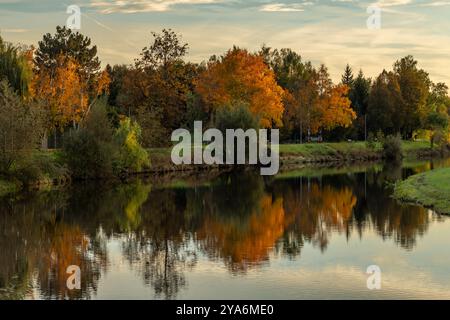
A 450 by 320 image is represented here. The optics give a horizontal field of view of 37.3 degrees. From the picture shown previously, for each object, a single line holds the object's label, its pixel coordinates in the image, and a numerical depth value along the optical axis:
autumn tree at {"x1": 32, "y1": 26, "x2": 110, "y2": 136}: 63.50
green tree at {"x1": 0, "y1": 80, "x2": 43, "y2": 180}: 44.50
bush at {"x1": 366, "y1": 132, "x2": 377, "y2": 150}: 89.44
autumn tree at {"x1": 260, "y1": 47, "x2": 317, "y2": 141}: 88.44
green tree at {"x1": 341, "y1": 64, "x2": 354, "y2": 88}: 135.51
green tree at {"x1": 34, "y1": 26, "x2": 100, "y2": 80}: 85.56
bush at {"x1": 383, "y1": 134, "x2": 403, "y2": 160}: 88.19
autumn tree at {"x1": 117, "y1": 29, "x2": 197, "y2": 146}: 74.25
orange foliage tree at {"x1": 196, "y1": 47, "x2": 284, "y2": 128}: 71.50
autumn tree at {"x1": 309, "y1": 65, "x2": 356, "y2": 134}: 87.81
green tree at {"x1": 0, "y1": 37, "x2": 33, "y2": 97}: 54.75
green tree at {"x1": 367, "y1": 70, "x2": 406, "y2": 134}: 101.69
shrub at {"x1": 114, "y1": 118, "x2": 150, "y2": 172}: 55.97
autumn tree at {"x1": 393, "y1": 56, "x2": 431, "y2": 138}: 103.19
